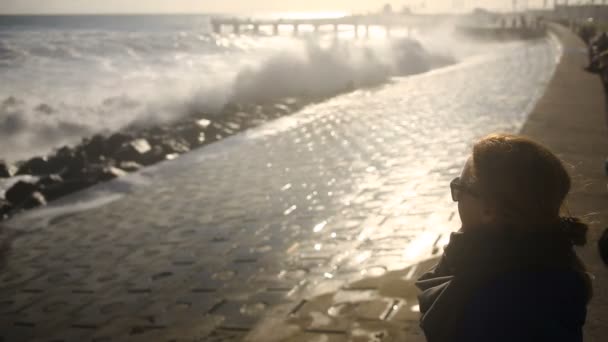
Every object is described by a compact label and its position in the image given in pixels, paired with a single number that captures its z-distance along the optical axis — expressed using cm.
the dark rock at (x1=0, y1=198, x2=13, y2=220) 841
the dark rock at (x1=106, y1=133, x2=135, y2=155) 1306
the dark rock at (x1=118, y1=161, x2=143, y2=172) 1056
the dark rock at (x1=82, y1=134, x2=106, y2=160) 1266
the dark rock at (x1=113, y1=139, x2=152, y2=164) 1139
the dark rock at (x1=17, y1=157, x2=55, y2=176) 1149
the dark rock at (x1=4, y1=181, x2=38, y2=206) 917
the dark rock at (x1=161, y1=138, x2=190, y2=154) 1200
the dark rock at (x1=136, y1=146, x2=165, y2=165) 1117
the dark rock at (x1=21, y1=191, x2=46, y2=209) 877
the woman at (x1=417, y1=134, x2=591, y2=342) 144
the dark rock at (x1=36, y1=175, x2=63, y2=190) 977
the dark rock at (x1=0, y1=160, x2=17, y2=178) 1126
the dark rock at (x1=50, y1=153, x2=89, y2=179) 1107
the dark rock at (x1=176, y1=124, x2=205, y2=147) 1307
